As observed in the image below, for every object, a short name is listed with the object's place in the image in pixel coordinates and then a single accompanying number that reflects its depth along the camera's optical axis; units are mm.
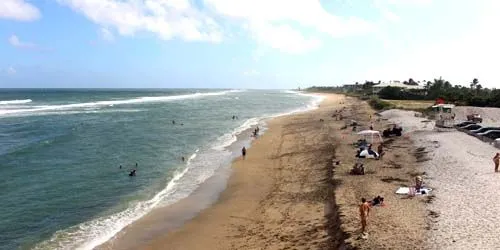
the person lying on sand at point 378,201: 17922
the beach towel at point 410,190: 18984
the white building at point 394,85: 87125
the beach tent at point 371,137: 33644
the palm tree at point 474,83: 99662
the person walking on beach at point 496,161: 21906
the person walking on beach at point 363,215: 14922
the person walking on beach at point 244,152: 34831
